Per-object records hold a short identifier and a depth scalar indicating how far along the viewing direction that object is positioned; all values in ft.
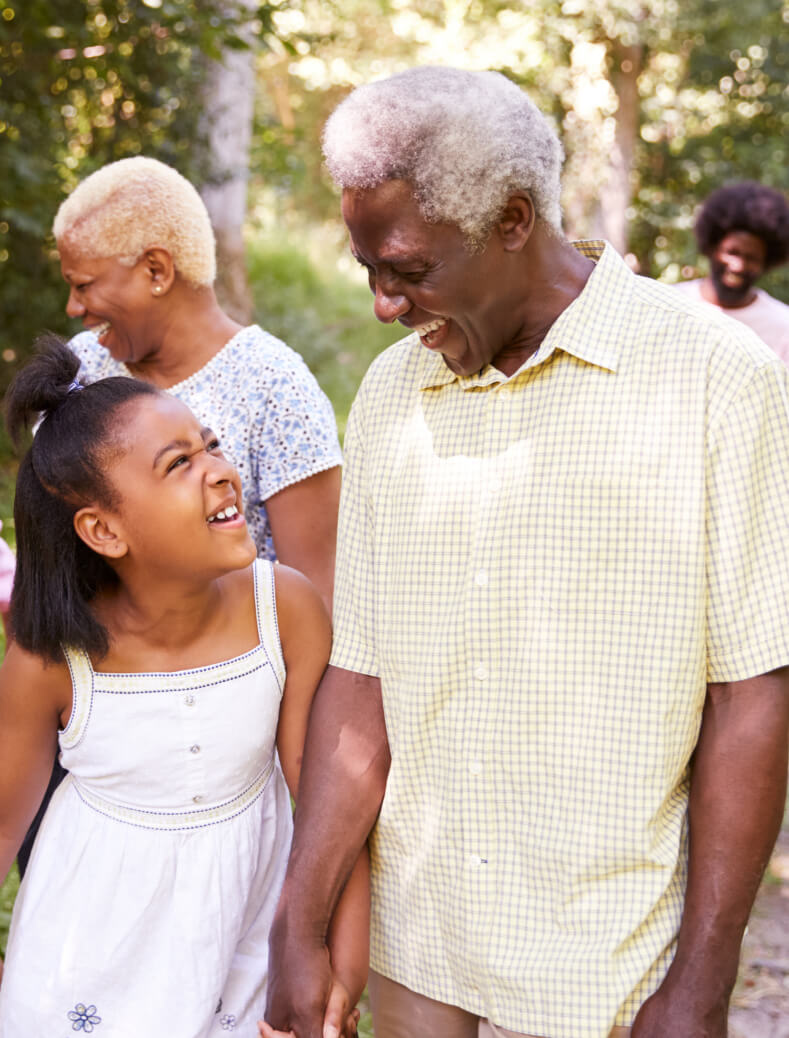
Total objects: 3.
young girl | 6.88
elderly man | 5.57
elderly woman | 8.66
